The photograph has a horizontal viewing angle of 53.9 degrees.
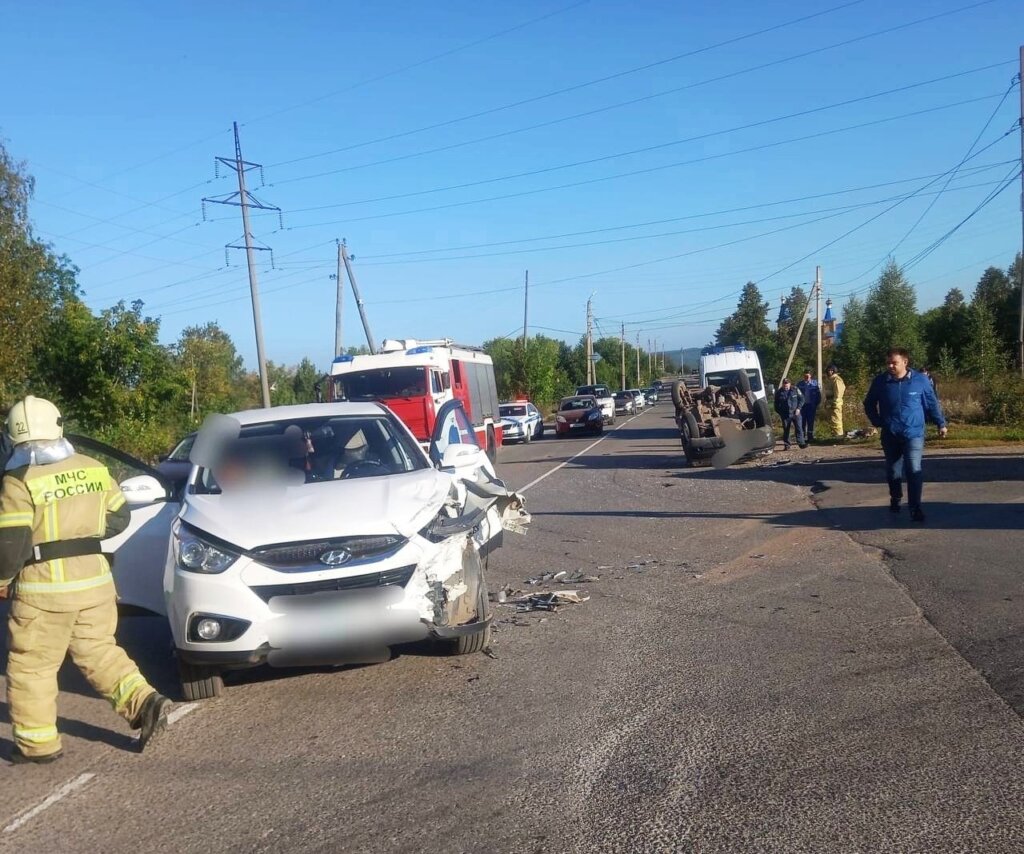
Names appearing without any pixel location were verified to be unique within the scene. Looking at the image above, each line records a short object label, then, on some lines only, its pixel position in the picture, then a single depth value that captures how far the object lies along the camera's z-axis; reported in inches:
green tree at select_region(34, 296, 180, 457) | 1097.4
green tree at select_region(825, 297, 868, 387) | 1850.4
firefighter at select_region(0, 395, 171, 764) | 194.5
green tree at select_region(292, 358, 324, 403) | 2700.8
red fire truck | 792.3
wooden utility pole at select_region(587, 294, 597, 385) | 3110.2
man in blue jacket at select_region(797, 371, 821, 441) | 916.0
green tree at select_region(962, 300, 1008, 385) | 1125.7
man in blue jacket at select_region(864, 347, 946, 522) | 431.2
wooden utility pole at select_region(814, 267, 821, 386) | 1386.2
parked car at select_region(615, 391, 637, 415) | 2316.7
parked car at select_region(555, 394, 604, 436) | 1475.1
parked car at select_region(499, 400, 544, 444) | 1444.4
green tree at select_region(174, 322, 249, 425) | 1578.5
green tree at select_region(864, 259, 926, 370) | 2036.2
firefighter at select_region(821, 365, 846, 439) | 903.1
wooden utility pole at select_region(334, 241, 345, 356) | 1759.4
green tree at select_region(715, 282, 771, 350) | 3223.9
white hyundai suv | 217.8
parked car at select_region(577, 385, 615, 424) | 1911.9
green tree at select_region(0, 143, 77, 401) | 972.6
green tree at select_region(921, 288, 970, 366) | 2214.7
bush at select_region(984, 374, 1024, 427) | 916.0
